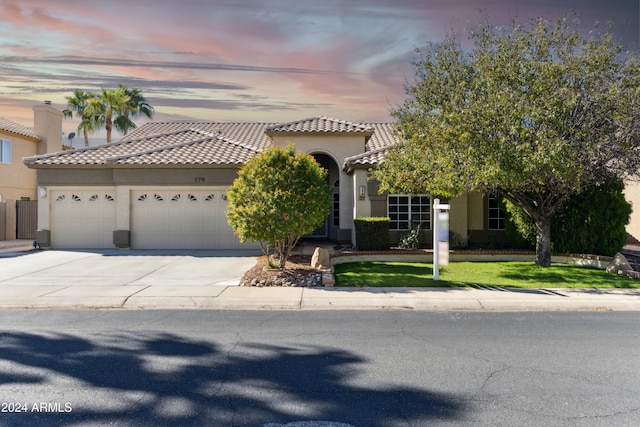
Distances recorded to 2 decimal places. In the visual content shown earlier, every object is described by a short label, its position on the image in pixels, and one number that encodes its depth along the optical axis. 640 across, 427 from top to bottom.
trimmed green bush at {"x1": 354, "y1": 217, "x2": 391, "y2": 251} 15.93
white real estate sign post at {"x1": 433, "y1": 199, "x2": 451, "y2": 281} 10.18
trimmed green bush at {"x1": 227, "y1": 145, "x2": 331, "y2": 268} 11.22
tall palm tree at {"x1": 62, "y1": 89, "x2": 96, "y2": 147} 31.67
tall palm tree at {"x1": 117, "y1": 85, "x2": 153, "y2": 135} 31.92
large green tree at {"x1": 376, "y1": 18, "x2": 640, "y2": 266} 10.77
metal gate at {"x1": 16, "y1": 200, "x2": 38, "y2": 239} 22.53
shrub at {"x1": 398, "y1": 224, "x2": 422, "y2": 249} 16.81
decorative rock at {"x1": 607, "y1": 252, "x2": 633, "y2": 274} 12.14
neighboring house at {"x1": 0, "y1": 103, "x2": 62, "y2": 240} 22.36
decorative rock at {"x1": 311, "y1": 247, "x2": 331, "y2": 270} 12.46
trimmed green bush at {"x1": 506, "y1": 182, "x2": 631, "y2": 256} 13.97
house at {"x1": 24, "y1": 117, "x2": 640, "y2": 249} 17.64
